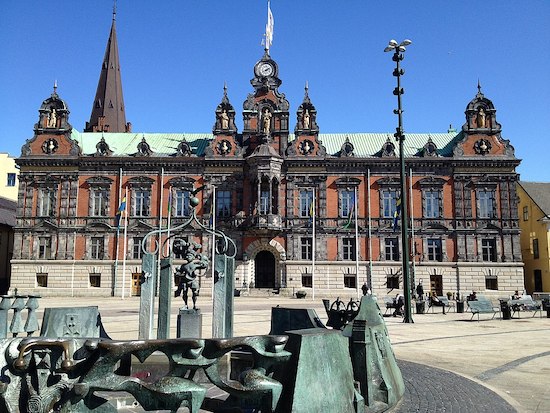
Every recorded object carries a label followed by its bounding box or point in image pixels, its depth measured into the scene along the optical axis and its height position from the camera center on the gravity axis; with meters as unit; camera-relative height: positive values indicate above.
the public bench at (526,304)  22.58 -1.87
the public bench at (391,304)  22.32 -1.85
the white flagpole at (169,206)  37.68 +4.91
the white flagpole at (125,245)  37.68 +1.66
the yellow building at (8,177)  52.78 +9.92
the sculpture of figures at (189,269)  10.58 -0.09
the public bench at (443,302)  24.66 -2.01
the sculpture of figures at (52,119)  40.91 +12.73
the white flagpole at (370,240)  38.25 +2.08
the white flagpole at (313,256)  37.84 +0.77
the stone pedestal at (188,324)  10.38 -1.31
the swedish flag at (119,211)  37.62 +4.43
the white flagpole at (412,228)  38.45 +3.09
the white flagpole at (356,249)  38.02 +1.35
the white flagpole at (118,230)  38.89 +2.89
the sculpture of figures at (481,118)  40.12 +12.70
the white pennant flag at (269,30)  45.11 +22.93
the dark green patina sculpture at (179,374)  3.69 -0.92
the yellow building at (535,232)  39.56 +2.96
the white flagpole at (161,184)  40.07 +6.96
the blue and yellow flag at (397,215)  36.22 +3.91
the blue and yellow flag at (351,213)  37.58 +4.38
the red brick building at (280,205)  38.56 +5.10
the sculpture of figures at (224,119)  40.81 +12.77
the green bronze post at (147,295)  9.81 -0.63
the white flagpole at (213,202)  36.96 +5.07
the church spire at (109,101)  53.38 +19.18
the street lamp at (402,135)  18.45 +5.41
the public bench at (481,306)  20.16 -1.77
